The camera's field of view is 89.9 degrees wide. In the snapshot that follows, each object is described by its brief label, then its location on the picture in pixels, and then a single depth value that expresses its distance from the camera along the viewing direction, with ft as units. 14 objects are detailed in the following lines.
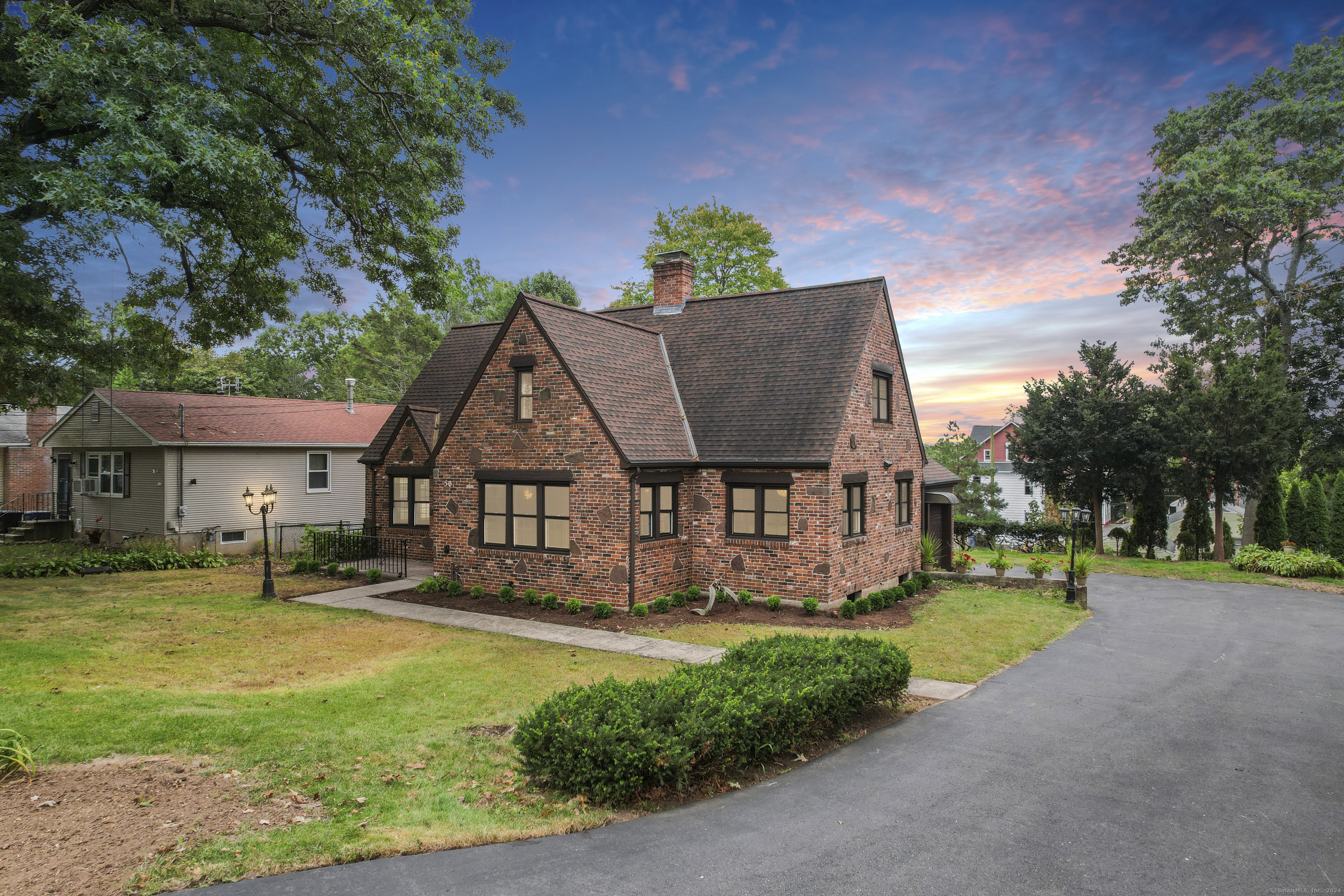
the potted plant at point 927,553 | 67.62
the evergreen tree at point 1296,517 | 92.43
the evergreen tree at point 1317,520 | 91.81
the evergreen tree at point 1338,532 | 89.56
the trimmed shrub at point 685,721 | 20.77
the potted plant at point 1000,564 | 65.87
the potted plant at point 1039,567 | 66.18
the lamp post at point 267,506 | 54.85
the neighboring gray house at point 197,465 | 78.07
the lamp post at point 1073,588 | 57.47
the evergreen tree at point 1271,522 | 90.22
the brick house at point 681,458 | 49.73
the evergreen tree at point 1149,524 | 97.96
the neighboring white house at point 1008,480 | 149.79
